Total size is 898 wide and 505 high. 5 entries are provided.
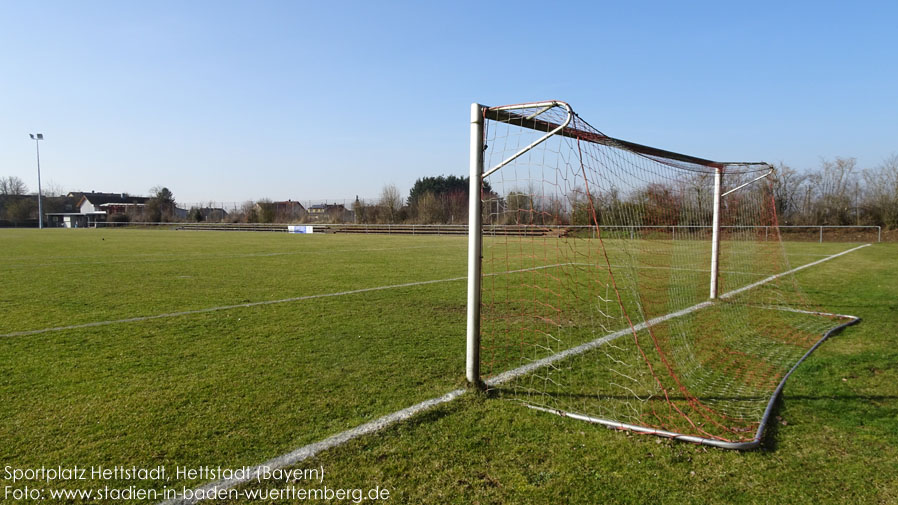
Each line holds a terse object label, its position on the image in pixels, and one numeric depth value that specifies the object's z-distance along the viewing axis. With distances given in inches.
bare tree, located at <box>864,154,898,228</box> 1185.4
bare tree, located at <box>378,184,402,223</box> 2041.1
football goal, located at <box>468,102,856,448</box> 145.0
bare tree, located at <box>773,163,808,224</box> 1070.4
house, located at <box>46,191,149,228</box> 2782.7
